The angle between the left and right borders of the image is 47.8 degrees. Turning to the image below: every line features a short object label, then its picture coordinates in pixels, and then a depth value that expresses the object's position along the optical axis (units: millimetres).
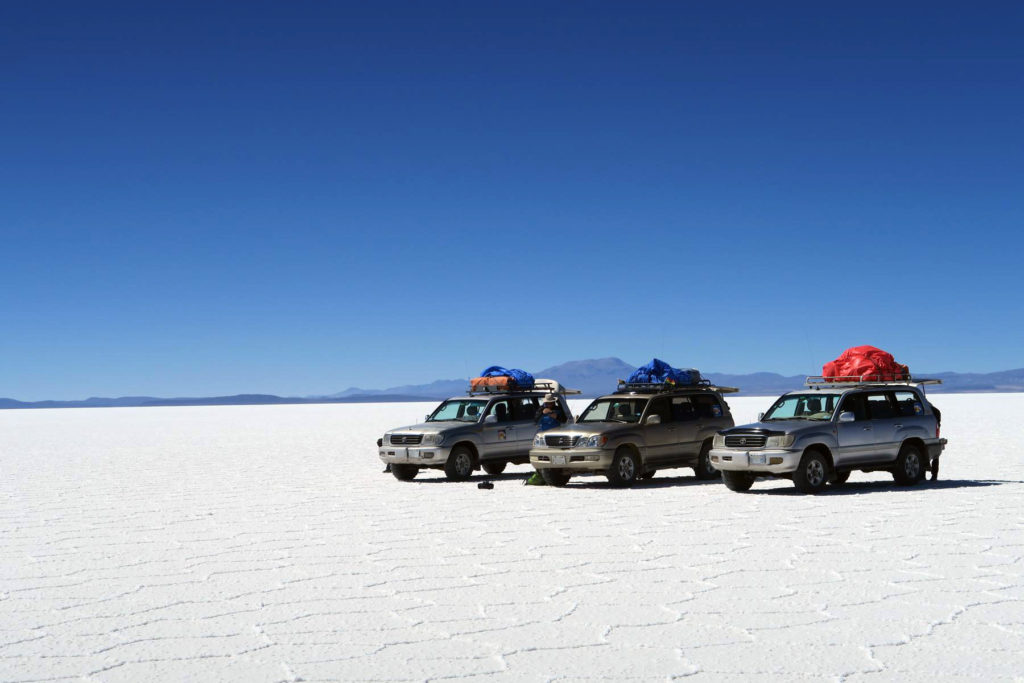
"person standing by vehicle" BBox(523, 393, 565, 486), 21134
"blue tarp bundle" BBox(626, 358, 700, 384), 21312
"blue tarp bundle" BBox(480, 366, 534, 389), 23750
